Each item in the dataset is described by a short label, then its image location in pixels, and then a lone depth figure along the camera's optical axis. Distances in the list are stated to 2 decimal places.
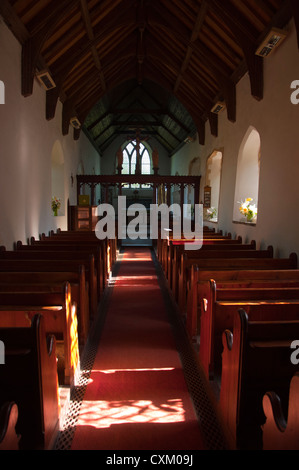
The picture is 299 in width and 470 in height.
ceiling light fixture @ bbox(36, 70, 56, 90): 5.38
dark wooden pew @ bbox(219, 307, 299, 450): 1.66
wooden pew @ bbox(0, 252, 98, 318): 3.52
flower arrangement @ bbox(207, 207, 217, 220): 9.00
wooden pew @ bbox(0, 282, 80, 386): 2.31
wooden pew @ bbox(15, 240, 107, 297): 4.45
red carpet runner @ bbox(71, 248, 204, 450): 1.87
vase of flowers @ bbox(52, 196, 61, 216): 7.34
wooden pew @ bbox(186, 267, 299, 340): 2.80
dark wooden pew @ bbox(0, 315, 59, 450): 1.62
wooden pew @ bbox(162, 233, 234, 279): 5.25
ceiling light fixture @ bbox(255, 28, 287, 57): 4.32
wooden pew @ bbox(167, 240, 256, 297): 4.29
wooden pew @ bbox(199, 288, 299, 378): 2.24
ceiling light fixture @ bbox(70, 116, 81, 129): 8.30
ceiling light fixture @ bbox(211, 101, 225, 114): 7.15
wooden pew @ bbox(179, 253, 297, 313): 3.64
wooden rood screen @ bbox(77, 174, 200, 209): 9.77
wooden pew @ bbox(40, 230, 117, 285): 5.11
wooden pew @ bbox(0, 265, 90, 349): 2.96
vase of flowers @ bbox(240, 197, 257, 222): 5.89
